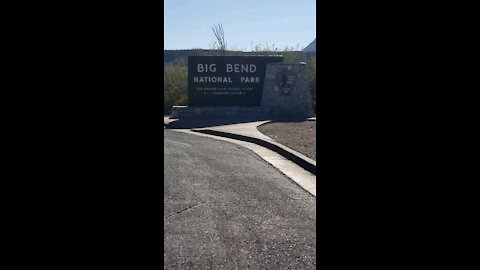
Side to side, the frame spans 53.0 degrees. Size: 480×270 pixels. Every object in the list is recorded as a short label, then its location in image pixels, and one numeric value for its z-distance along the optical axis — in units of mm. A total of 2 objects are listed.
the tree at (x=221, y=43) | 31603
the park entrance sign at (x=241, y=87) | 21000
